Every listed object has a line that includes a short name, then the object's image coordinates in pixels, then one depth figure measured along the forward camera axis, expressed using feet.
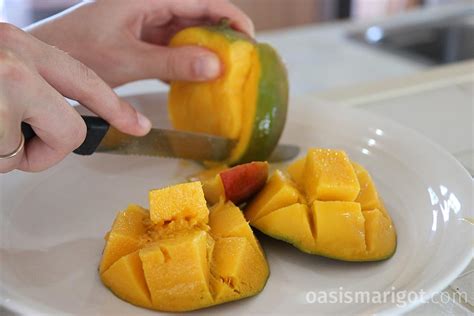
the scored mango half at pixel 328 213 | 2.41
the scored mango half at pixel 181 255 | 2.14
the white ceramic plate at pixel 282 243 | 2.19
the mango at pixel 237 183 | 2.62
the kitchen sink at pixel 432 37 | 6.77
